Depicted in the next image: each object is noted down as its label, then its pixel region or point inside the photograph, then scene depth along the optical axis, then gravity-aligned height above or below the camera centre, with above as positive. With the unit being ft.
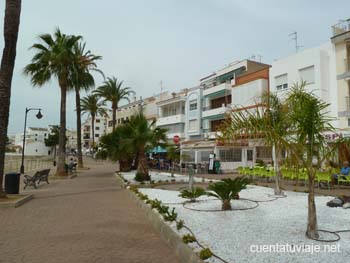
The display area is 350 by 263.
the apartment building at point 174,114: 151.43 +22.75
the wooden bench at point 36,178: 53.06 -4.33
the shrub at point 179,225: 21.41 -4.90
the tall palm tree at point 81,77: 80.49 +21.69
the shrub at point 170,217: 23.75 -4.82
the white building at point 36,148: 335.06 +6.88
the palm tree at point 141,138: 57.57 +3.40
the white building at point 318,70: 79.77 +24.72
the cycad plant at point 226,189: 28.32 -3.03
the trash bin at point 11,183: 41.50 -3.98
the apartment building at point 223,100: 99.50 +23.27
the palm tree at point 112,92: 155.15 +32.57
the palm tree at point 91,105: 199.52 +33.46
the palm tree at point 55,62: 74.18 +22.86
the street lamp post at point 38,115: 98.97 +13.16
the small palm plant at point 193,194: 32.14 -3.96
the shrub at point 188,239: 18.21 -4.99
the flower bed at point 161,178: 61.57 -4.93
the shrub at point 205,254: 15.56 -5.03
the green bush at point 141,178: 58.27 -4.28
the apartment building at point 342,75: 75.75 +21.05
